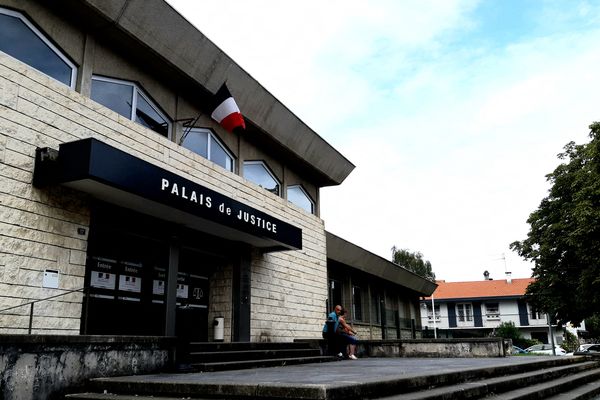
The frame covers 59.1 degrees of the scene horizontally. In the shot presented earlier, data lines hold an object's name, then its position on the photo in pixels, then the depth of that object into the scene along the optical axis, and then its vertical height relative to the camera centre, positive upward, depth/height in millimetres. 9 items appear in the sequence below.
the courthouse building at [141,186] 7777 +2431
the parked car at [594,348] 32325 -1316
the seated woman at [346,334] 12802 -99
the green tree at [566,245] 22609 +4035
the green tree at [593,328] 39662 -163
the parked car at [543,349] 34625 -1468
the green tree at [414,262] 53312 +6607
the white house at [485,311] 51844 +1606
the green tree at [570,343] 32166 -1070
